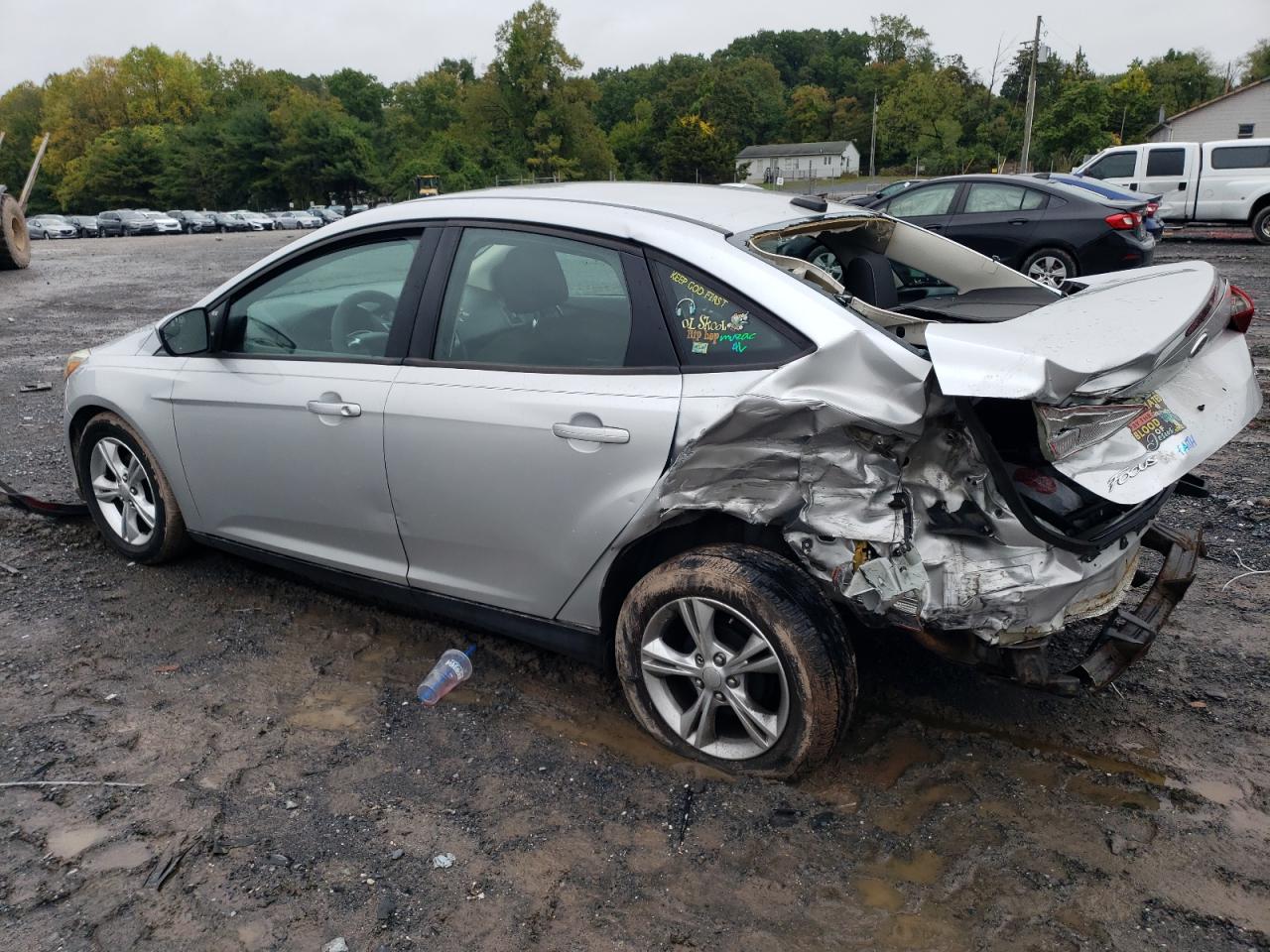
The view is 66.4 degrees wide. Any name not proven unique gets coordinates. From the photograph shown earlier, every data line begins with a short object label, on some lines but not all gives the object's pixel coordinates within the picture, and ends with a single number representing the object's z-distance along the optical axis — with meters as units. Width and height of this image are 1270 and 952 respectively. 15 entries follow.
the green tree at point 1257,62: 86.50
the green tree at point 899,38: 117.75
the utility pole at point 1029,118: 42.33
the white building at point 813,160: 102.75
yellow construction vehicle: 63.31
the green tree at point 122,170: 84.06
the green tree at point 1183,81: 79.06
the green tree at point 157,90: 98.69
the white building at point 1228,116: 44.28
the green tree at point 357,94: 114.31
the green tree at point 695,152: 91.25
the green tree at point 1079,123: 46.12
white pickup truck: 18.27
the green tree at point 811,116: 114.62
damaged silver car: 2.52
